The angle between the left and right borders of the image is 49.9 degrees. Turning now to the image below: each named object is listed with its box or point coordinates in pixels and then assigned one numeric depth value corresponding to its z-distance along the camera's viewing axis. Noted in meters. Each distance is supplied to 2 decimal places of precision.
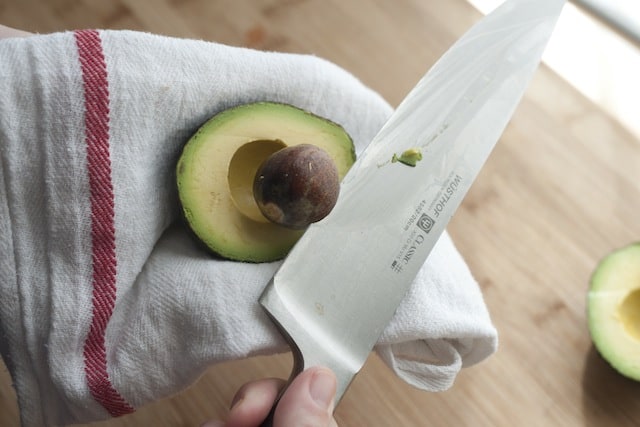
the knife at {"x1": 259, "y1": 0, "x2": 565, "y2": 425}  0.57
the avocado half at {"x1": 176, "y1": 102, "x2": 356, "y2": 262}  0.56
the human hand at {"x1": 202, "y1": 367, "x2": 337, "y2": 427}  0.50
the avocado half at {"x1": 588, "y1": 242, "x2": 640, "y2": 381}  0.70
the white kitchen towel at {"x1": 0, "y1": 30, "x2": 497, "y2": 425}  0.55
